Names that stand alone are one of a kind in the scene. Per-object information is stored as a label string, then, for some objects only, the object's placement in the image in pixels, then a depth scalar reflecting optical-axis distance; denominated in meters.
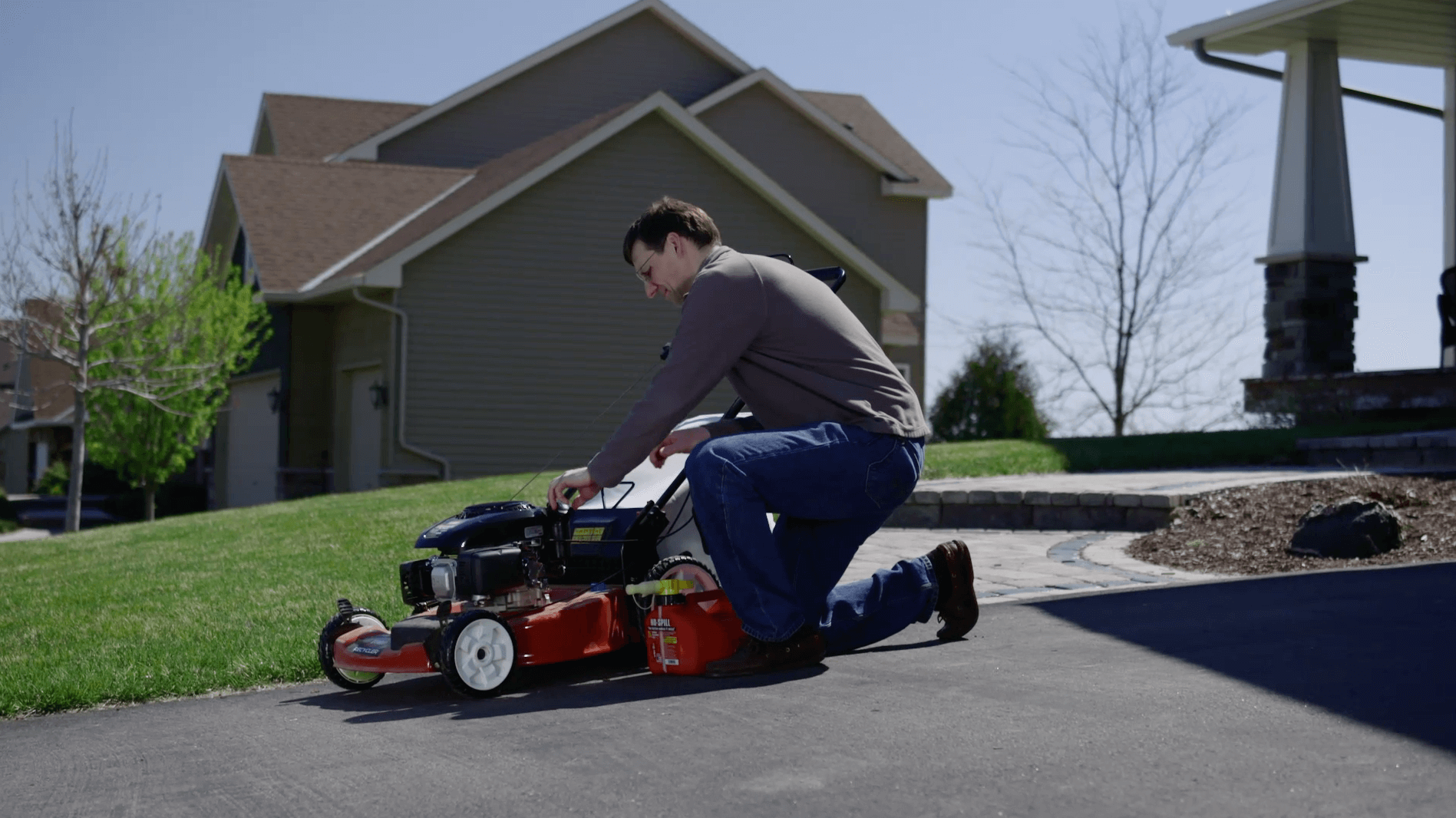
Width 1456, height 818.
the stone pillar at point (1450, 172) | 17.89
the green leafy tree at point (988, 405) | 22.12
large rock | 7.80
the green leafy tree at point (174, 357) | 22.61
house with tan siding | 20.27
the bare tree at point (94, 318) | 21.98
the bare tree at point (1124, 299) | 24.34
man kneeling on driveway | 4.85
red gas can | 4.98
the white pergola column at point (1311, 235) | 16.17
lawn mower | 4.84
